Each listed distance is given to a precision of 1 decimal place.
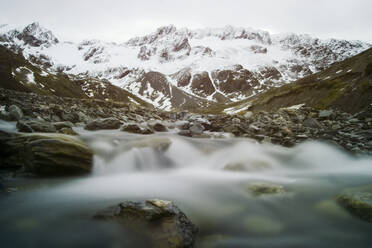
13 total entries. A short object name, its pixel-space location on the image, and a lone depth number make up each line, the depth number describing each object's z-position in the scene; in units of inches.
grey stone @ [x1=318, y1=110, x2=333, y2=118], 847.6
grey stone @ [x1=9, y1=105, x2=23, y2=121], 522.4
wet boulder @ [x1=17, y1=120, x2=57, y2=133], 368.5
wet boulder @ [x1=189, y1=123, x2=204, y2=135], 683.4
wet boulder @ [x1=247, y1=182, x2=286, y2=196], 262.7
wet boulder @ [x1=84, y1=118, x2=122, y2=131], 619.2
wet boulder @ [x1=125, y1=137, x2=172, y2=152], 408.2
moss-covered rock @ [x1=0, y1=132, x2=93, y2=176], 291.4
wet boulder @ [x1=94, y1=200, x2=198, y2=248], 160.7
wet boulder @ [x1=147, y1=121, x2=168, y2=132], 747.4
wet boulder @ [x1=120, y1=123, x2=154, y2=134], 587.8
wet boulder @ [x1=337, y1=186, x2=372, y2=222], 198.5
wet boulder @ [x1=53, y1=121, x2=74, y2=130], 462.6
